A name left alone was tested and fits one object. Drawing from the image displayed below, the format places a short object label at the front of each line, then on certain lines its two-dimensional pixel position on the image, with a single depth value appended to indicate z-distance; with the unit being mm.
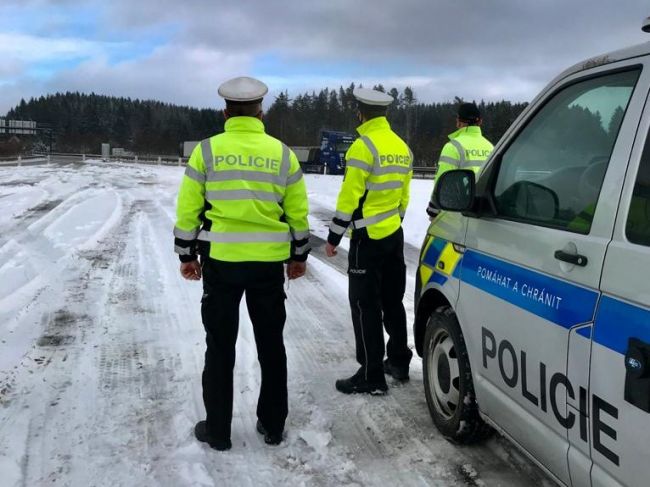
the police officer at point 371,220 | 3955
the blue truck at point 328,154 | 41219
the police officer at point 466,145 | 5566
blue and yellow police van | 1929
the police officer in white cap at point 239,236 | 3178
